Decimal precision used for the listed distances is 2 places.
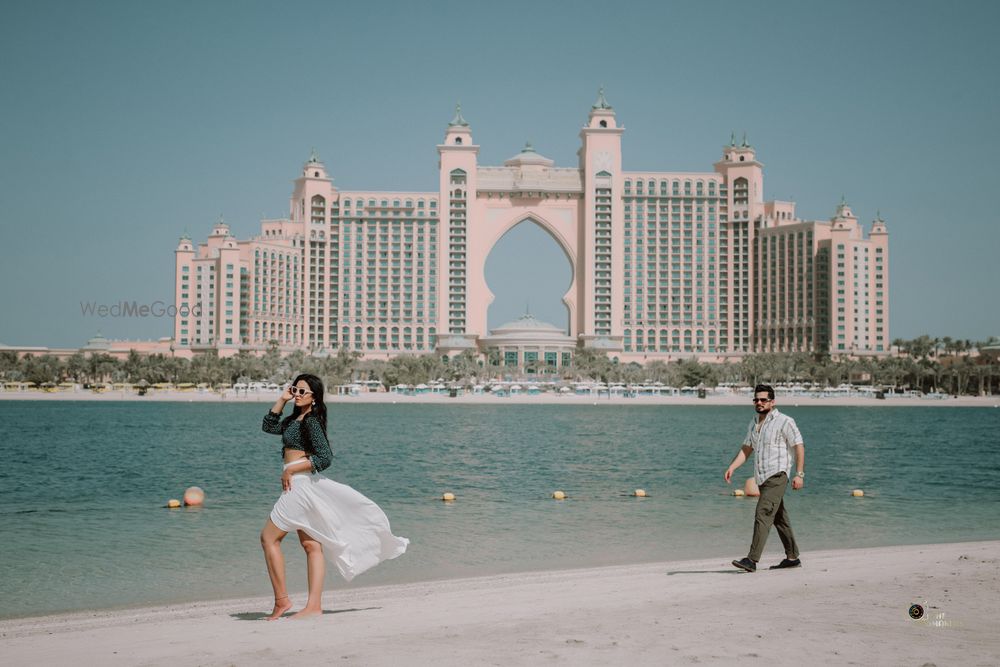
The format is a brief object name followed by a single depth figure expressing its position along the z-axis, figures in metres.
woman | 8.41
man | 10.70
